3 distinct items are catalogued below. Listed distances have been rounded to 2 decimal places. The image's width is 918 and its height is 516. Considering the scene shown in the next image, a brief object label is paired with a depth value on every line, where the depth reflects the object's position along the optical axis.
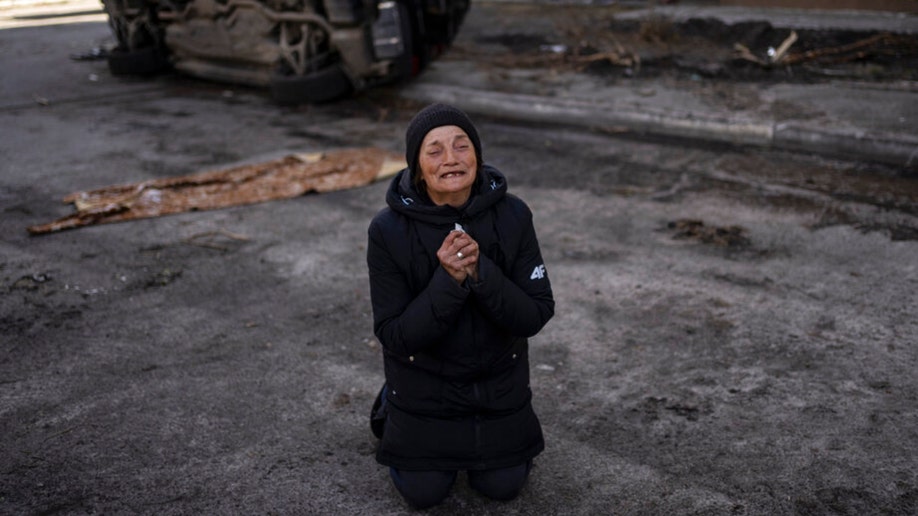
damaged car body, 9.15
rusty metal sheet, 6.36
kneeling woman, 2.98
